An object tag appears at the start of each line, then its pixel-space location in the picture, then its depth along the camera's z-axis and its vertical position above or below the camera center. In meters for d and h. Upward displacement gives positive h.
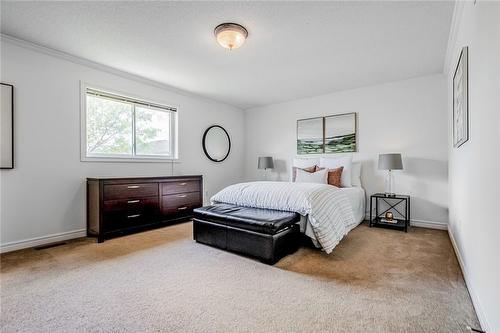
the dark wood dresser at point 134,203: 3.15 -0.55
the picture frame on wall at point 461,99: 2.00 +0.60
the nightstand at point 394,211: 3.74 -0.75
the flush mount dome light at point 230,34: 2.45 +1.33
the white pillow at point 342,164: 4.21 +0.02
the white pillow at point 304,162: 4.73 +0.06
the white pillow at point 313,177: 4.11 -0.20
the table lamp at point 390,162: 3.70 +0.05
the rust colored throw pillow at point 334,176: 4.13 -0.19
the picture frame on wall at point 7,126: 2.68 +0.42
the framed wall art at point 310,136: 4.91 +0.60
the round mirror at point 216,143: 5.20 +0.48
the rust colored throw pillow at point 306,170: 4.48 -0.09
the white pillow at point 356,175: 4.31 -0.18
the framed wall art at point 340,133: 4.54 +0.60
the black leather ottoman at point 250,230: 2.39 -0.69
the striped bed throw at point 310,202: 2.59 -0.43
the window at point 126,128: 3.56 +0.60
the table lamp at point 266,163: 5.34 +0.04
